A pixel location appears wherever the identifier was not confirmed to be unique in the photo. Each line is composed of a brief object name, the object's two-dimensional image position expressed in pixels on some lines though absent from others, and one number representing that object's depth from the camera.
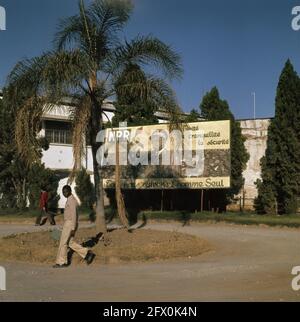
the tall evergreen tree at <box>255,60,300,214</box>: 25.00
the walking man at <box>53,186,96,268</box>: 12.58
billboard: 25.23
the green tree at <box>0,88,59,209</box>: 29.20
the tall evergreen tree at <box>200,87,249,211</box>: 28.80
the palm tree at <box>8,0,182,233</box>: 15.05
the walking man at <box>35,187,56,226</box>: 23.70
